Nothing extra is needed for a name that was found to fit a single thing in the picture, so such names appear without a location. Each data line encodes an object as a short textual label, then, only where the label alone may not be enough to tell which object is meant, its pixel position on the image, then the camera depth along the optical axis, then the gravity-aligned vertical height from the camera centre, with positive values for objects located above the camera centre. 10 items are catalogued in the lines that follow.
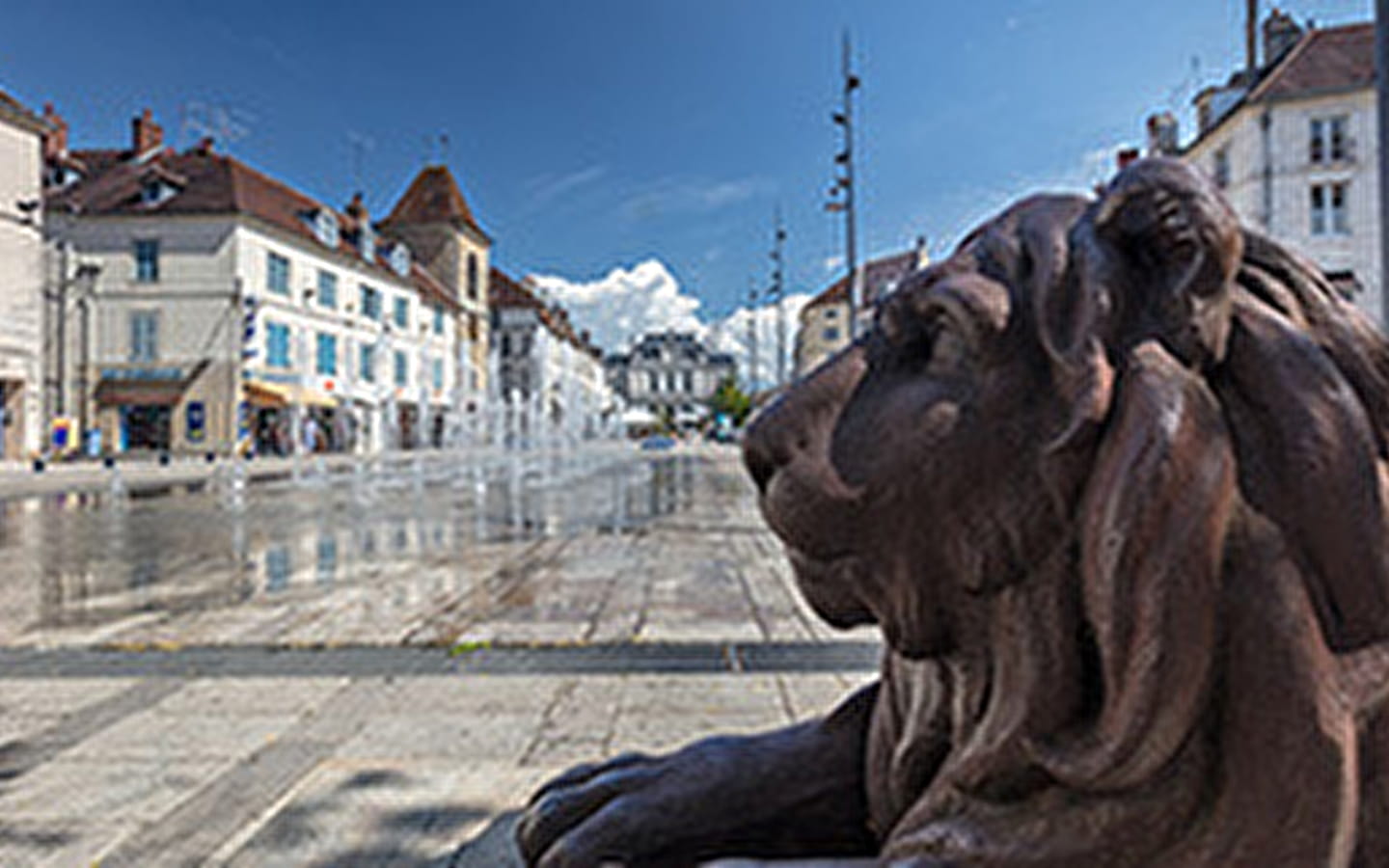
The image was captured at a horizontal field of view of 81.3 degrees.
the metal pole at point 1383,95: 3.32 +1.45
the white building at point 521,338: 70.25 +8.78
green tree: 76.00 +3.26
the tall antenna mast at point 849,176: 13.90 +4.64
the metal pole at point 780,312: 24.45 +3.78
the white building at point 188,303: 33.00 +5.63
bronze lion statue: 0.80 -0.10
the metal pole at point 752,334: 31.92 +4.28
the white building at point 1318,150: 29.03 +10.50
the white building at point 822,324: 79.12 +11.38
